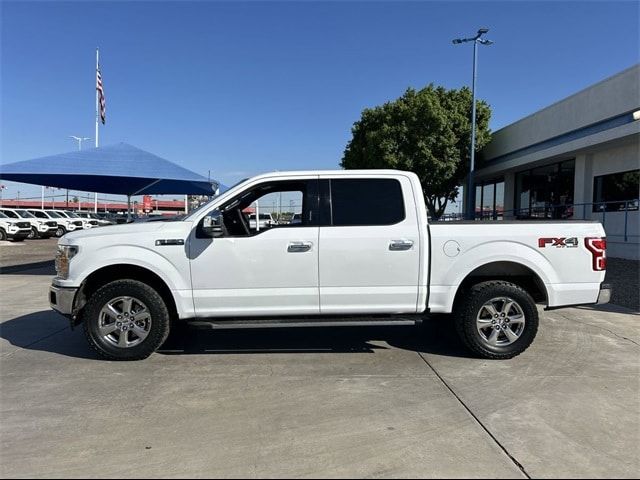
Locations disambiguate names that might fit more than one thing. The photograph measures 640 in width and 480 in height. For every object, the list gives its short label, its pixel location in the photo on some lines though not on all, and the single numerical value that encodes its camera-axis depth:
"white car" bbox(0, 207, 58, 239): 28.41
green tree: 24.42
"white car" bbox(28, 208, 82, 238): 30.70
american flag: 32.91
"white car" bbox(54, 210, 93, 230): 31.83
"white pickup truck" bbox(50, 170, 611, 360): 5.09
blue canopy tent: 11.26
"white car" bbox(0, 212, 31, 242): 25.83
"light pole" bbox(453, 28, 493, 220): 21.38
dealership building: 14.86
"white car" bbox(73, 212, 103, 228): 33.51
